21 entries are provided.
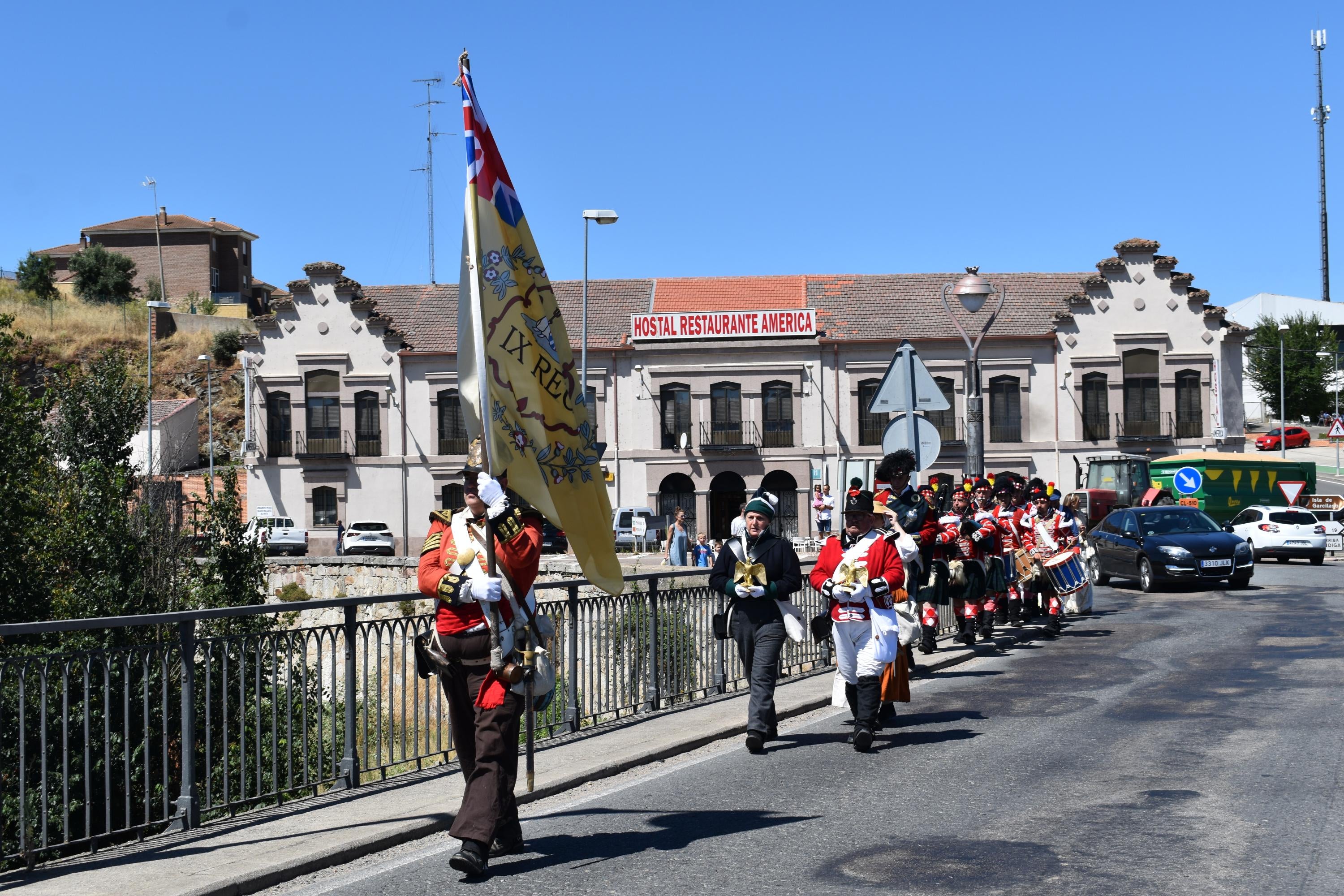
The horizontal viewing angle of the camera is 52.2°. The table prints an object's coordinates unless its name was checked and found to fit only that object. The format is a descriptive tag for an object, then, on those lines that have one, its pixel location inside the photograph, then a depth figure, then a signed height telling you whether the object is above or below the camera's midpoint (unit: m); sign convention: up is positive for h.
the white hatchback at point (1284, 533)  34.44 -1.54
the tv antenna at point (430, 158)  53.75 +13.65
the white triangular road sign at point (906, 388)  15.40 +1.02
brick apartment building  101.00 +18.16
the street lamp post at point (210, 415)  56.51 +3.55
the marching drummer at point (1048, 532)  18.55 -0.77
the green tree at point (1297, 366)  86.19 +6.69
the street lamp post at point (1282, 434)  63.41 +1.90
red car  75.19 +1.85
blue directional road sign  32.78 -0.17
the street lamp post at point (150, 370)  41.58 +5.65
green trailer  42.91 -0.18
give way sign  38.25 -0.51
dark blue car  25.02 -1.42
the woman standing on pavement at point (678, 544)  32.84 -1.49
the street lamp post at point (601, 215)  34.88 +6.84
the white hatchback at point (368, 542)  51.44 -2.02
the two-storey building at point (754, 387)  52.75 +3.72
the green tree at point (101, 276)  94.81 +15.05
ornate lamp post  19.88 +1.67
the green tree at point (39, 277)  92.31 +14.91
